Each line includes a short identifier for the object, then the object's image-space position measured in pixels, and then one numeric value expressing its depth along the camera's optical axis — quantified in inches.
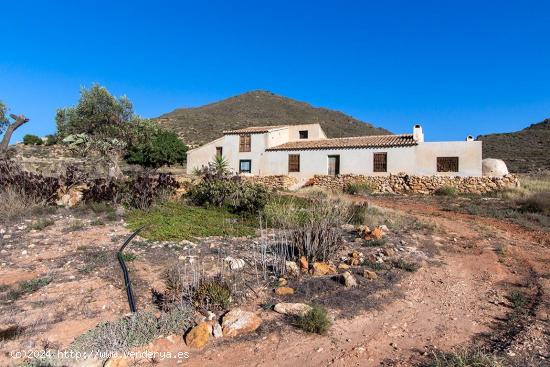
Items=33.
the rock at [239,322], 146.7
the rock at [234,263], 216.8
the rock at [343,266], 225.8
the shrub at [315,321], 146.9
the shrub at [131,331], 131.0
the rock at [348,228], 338.6
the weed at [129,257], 227.5
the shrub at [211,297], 166.8
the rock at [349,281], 193.9
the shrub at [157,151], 941.2
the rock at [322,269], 213.0
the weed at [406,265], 229.1
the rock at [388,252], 255.4
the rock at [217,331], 145.2
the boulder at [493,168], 819.4
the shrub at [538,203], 476.2
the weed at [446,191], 733.8
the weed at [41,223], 296.2
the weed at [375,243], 281.1
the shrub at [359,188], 794.2
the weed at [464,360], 116.1
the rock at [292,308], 159.8
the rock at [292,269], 209.1
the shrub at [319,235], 232.2
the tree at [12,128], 610.9
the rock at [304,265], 217.7
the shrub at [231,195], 389.4
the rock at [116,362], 121.1
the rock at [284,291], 183.9
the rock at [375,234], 297.9
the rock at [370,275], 207.9
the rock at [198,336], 137.9
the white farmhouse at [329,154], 809.5
